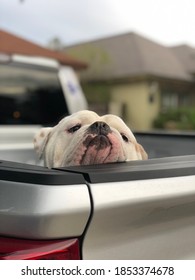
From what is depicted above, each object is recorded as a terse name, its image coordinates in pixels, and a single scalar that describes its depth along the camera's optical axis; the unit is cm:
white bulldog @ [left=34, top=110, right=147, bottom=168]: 125
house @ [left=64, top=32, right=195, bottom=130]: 1814
